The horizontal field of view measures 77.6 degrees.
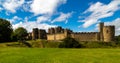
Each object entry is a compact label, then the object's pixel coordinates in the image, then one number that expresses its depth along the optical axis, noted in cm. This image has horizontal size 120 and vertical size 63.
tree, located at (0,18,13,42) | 4128
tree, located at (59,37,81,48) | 3022
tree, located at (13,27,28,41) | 4785
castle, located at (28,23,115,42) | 3797
